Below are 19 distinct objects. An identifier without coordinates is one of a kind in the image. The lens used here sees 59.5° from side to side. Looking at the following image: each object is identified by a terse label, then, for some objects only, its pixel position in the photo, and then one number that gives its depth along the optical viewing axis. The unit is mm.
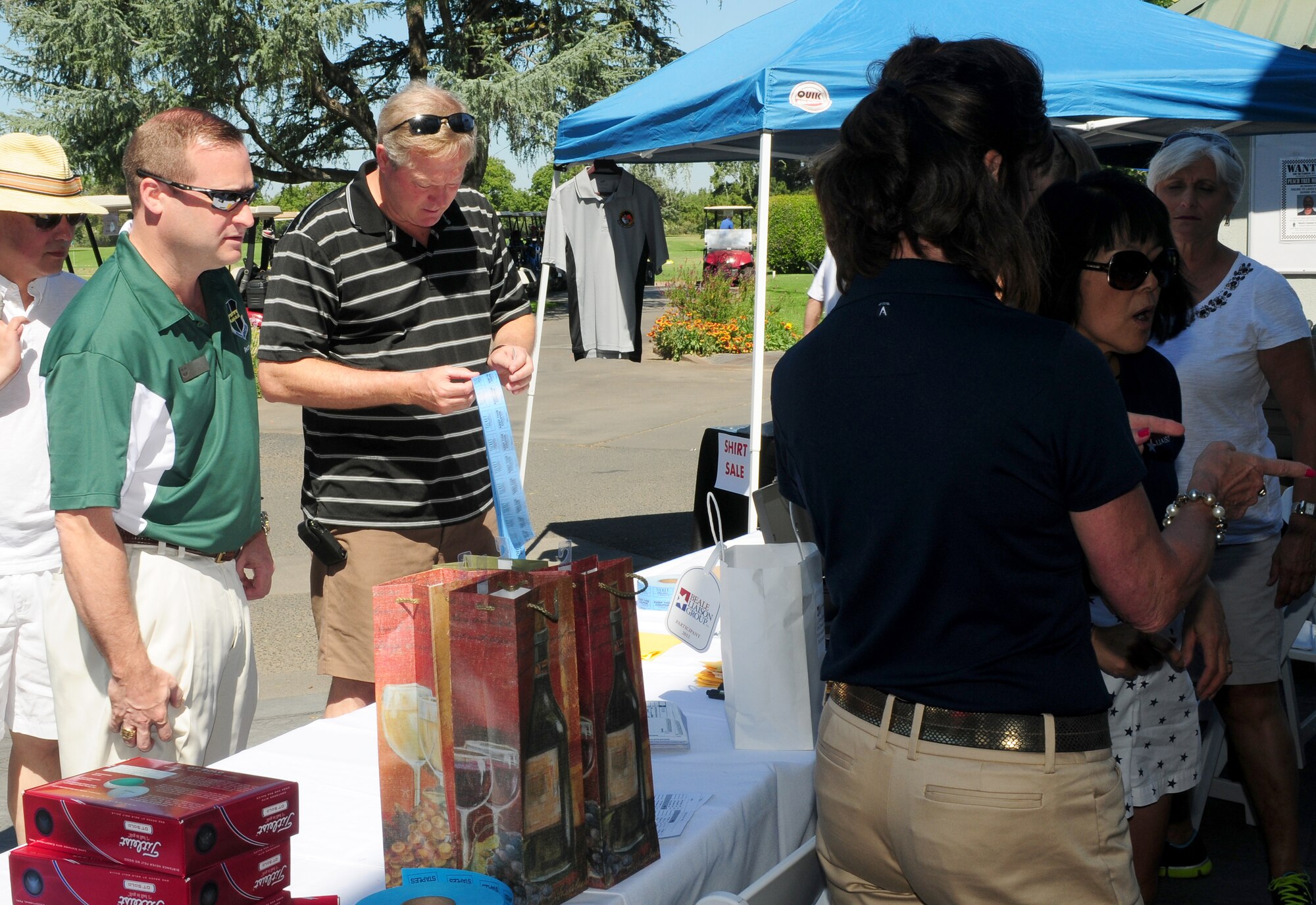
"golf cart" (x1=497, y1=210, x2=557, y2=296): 28297
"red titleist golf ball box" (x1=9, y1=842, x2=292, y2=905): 1218
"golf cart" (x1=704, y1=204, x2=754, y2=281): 25984
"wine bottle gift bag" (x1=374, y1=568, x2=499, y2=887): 1410
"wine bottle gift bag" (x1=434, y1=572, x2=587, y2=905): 1322
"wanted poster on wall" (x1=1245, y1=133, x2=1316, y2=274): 5785
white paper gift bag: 1939
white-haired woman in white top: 2701
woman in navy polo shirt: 1271
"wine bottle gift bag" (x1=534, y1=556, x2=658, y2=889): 1454
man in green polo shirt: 1892
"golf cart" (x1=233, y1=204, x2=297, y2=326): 12398
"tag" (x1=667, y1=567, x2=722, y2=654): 2244
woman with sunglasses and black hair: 1826
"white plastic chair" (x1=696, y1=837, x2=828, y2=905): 1679
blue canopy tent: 4363
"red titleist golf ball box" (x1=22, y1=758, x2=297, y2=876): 1215
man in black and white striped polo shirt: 2499
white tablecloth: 1561
